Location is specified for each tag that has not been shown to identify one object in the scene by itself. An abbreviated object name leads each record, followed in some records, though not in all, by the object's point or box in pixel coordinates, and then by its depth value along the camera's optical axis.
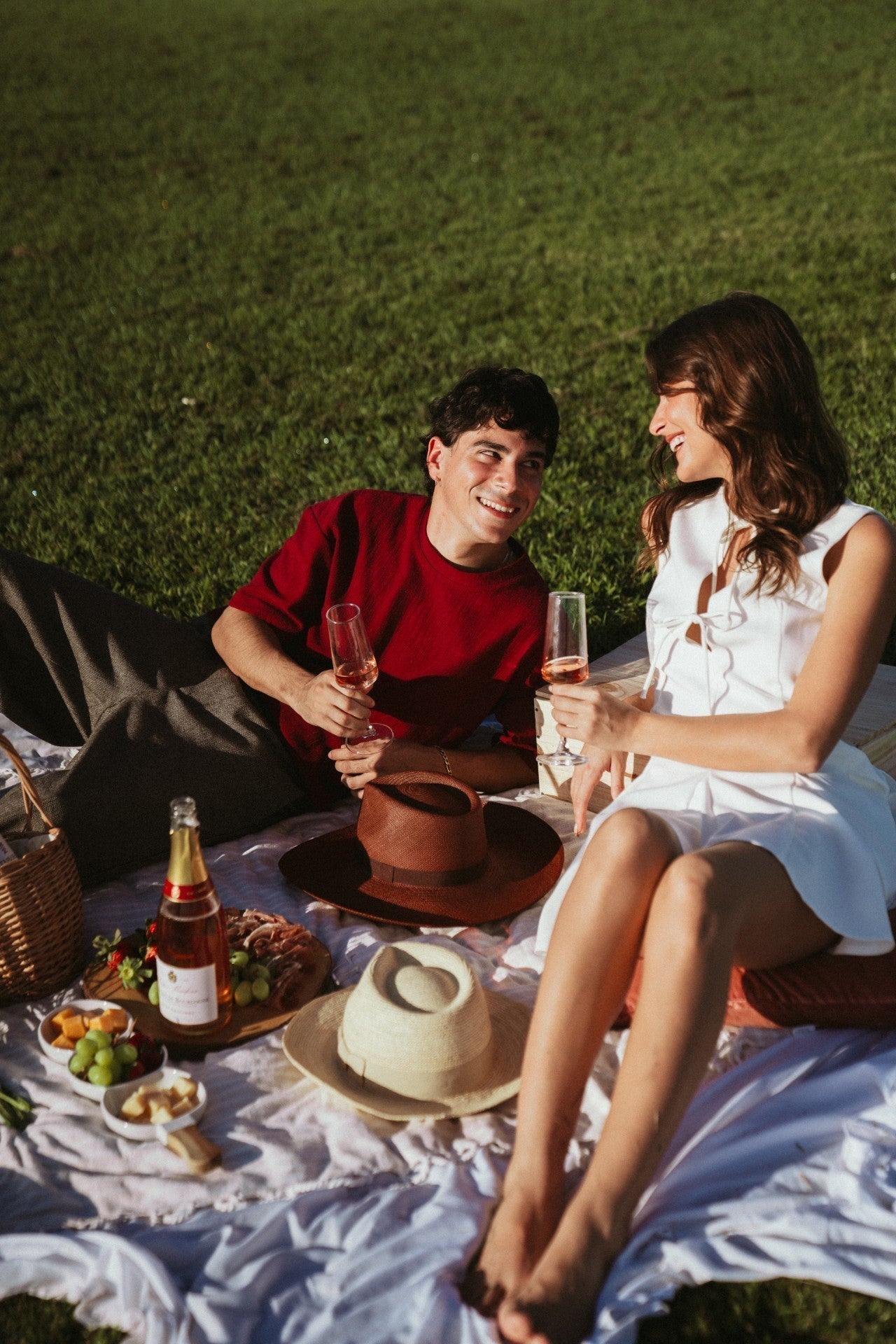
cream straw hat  3.29
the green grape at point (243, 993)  3.77
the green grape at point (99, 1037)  3.46
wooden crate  4.70
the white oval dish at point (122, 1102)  3.31
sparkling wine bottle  3.34
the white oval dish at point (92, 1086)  3.41
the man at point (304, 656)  4.49
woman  2.87
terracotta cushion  3.54
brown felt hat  4.12
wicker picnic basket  3.78
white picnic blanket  2.88
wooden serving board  3.64
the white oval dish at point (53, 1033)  3.54
